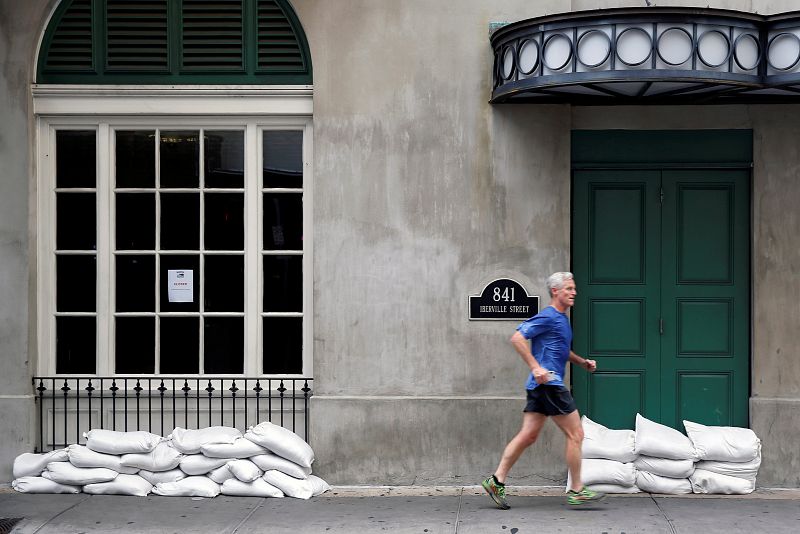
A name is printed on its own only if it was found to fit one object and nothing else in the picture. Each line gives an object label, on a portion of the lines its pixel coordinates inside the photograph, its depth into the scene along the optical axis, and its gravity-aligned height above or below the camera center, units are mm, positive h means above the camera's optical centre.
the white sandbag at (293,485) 8812 -1966
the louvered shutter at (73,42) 9492 +1923
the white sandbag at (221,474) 8906 -1892
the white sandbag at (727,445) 8820 -1624
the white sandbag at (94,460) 8945 -1767
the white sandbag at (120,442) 8914 -1612
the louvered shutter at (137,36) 9477 +1976
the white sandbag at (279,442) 8828 -1596
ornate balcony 7887 +1561
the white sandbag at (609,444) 8859 -1625
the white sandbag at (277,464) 8891 -1794
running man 7836 -930
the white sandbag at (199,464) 8914 -1796
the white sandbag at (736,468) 8852 -1816
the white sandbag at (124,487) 8852 -1986
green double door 9258 -341
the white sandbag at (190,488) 8852 -1996
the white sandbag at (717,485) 8805 -1952
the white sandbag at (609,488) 8820 -1981
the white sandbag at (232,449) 8844 -1655
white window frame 9391 +1062
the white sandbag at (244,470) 8812 -1829
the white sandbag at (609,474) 8781 -1851
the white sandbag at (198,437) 8922 -1578
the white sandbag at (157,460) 8914 -1761
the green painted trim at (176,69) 9406 +1672
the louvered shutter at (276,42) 9414 +1911
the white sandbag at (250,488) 8828 -1990
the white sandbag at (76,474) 8914 -1888
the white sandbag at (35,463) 9039 -1816
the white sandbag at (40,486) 8977 -2005
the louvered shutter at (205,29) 9453 +2033
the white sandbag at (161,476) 8984 -1914
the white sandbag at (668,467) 8797 -1798
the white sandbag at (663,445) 8805 -1616
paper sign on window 9500 -286
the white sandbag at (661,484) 8820 -1947
